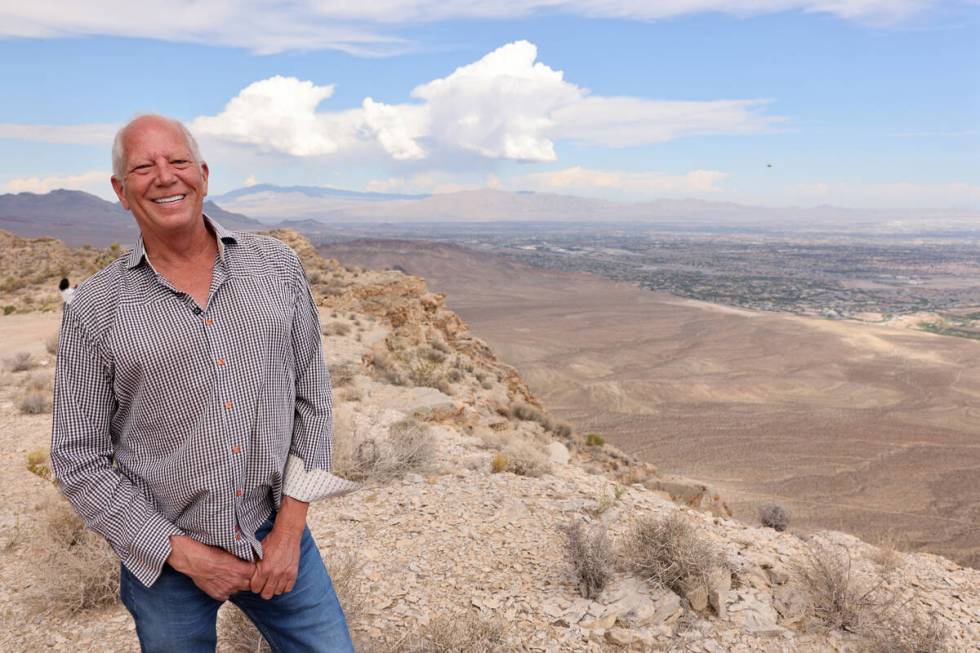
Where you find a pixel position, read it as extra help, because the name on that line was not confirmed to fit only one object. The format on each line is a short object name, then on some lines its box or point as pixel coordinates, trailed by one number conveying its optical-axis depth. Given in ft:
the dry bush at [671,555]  13.21
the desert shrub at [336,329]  47.37
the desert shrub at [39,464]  18.37
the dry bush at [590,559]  13.11
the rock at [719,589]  12.89
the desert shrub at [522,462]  21.44
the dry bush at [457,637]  10.52
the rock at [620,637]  11.76
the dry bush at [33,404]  25.88
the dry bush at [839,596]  12.50
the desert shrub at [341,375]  34.22
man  5.13
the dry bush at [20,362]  34.42
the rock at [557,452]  32.37
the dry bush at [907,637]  11.75
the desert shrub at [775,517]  25.99
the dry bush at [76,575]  11.74
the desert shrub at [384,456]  18.92
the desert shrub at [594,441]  45.75
